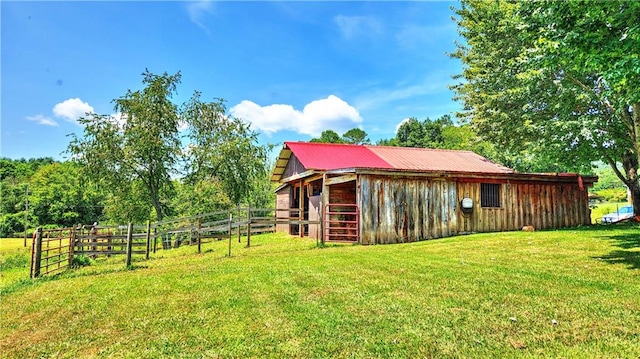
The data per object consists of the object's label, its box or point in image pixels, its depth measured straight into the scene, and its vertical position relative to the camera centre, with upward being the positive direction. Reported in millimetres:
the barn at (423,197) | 12203 +325
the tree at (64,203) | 38312 +464
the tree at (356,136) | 52938 +10320
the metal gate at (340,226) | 12062 -712
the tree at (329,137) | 48853 +9404
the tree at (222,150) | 21641 +3414
